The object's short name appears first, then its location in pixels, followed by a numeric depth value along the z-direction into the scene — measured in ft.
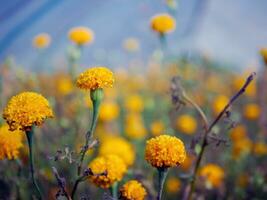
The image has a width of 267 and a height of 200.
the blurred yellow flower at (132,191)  3.69
